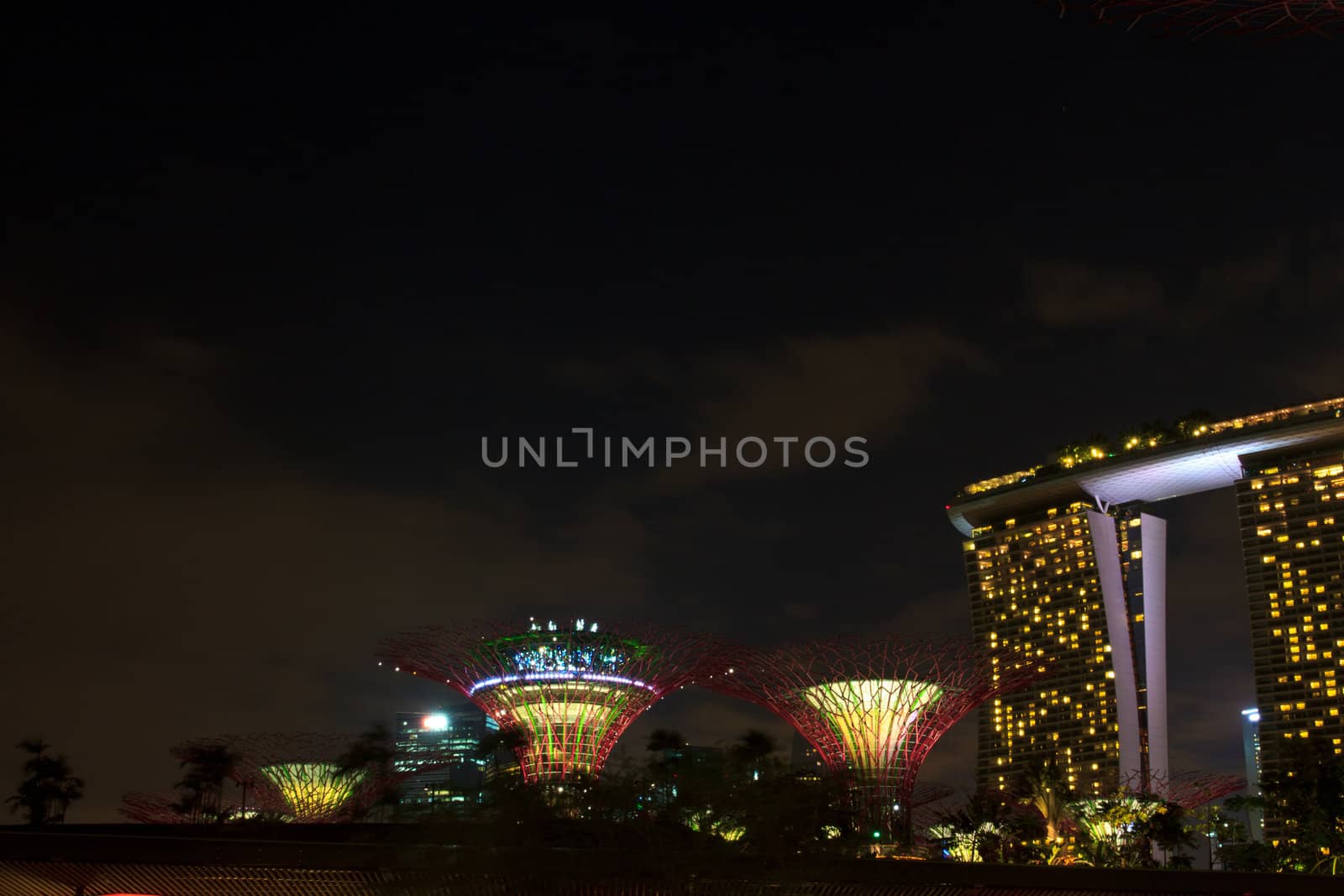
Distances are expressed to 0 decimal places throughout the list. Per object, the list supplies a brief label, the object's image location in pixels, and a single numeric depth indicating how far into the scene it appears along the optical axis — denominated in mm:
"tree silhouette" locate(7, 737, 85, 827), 82250
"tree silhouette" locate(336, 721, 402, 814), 80500
